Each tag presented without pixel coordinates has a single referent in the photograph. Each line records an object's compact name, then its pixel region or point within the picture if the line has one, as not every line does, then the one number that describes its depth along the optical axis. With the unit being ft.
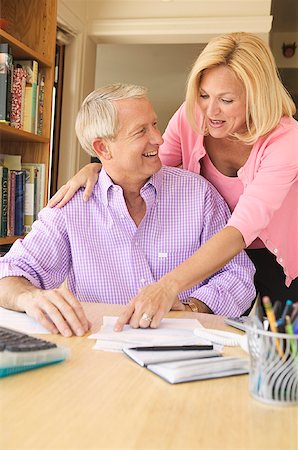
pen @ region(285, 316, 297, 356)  2.52
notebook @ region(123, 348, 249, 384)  2.89
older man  5.35
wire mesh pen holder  2.53
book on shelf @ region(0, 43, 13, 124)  8.13
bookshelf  9.47
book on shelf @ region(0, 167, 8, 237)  8.74
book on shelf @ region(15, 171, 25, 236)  9.17
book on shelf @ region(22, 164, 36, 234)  9.36
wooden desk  2.20
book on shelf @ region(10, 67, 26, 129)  8.70
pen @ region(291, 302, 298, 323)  2.57
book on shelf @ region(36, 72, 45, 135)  9.40
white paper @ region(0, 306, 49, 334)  3.73
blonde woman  5.04
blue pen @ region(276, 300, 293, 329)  2.56
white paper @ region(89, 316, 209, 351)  3.45
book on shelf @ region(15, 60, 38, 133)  9.08
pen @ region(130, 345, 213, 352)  3.22
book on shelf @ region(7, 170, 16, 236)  8.95
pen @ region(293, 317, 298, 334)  2.54
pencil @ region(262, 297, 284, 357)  2.54
